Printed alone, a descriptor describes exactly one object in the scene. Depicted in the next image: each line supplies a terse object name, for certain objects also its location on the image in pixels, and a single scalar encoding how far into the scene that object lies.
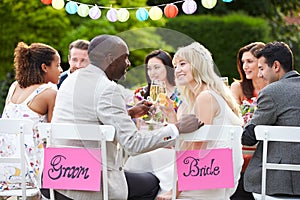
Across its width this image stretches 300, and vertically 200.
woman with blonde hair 3.84
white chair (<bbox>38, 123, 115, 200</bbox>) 3.57
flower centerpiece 4.66
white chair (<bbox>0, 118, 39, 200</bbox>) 3.96
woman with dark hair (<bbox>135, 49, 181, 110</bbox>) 5.40
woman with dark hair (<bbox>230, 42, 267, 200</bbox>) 5.29
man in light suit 3.58
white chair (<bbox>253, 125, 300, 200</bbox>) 3.73
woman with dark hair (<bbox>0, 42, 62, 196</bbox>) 4.43
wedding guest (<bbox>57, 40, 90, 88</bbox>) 5.59
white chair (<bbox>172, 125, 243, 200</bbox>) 3.68
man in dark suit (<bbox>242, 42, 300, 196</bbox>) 3.95
